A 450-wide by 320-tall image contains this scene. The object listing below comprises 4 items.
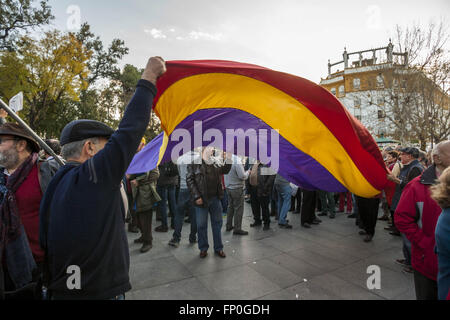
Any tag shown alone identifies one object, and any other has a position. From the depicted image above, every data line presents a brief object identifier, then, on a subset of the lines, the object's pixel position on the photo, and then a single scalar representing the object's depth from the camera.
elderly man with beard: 1.81
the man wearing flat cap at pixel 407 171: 3.96
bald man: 2.24
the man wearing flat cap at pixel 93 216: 1.29
